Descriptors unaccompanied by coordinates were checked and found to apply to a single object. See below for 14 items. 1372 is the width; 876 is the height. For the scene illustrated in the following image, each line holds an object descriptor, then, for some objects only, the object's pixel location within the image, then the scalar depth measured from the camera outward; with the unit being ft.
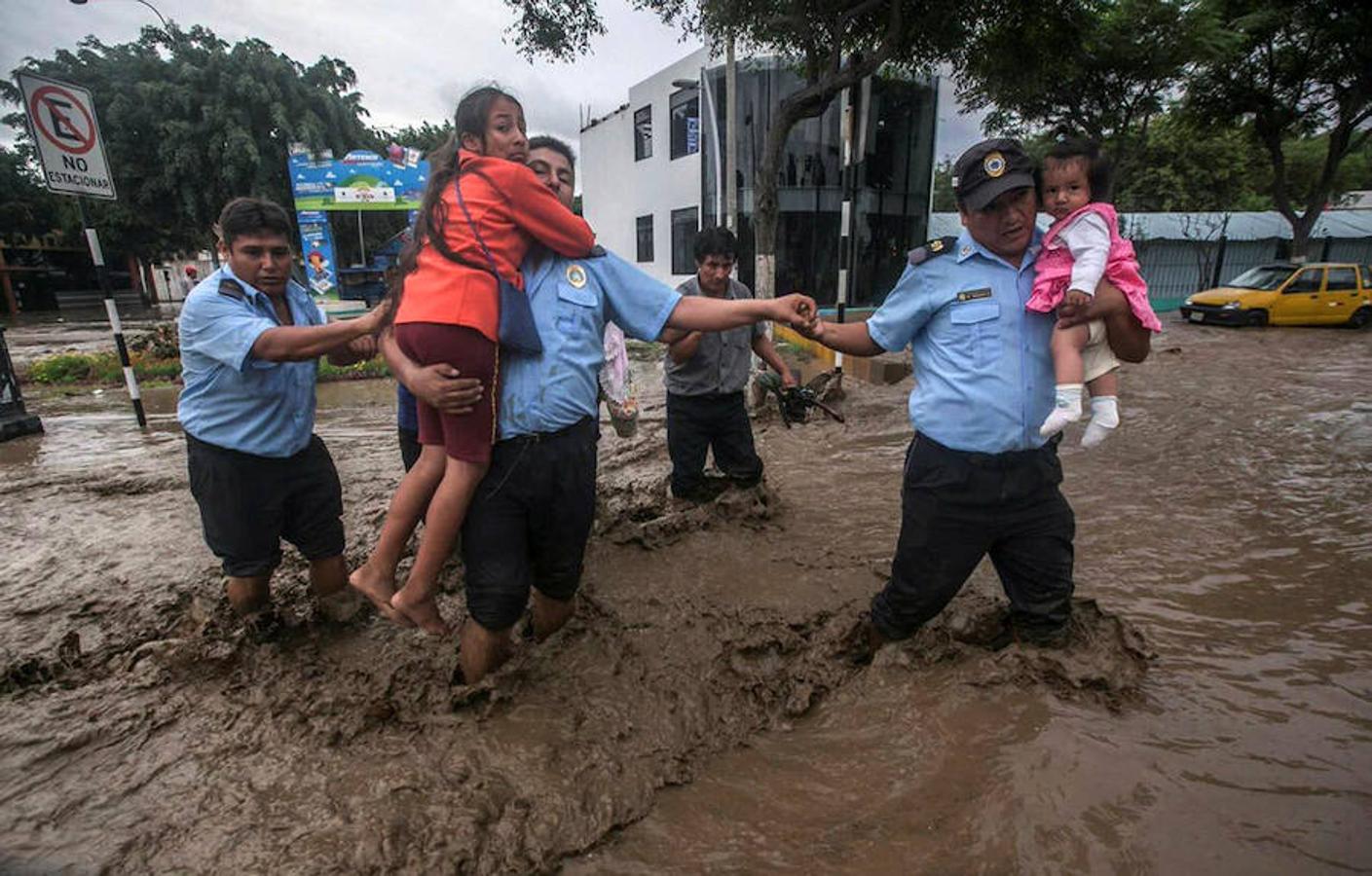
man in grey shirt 12.33
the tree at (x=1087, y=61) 30.53
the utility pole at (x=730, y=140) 34.80
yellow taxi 47.19
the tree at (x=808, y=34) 27.12
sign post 20.51
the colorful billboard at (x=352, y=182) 62.95
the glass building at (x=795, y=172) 55.21
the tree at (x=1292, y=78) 46.44
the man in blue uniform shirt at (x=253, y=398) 7.99
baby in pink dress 6.93
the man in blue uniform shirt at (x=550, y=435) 6.61
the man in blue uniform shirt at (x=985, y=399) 7.09
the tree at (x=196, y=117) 68.13
